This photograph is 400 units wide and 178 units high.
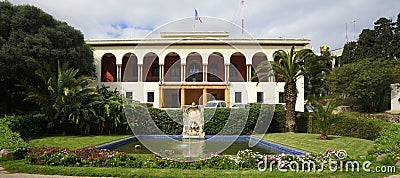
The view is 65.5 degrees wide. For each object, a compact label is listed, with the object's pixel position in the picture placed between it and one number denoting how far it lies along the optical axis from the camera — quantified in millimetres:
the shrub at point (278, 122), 18266
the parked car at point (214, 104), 23797
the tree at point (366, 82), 29670
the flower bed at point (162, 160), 7883
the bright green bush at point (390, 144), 8461
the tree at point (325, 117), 14516
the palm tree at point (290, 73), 17344
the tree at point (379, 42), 37250
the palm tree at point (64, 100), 15344
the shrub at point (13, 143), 8977
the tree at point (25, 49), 17969
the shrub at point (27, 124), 13391
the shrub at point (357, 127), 13323
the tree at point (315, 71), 17375
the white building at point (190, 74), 30250
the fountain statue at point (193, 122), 15516
